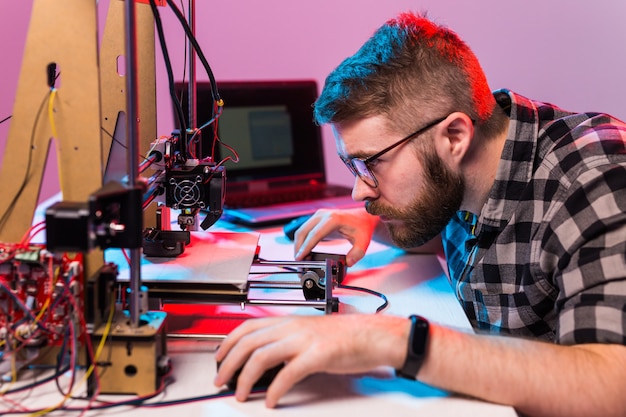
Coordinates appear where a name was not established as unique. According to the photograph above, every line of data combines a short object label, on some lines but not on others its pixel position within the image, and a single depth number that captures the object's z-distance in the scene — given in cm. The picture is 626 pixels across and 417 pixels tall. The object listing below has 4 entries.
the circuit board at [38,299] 83
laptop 205
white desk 82
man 84
